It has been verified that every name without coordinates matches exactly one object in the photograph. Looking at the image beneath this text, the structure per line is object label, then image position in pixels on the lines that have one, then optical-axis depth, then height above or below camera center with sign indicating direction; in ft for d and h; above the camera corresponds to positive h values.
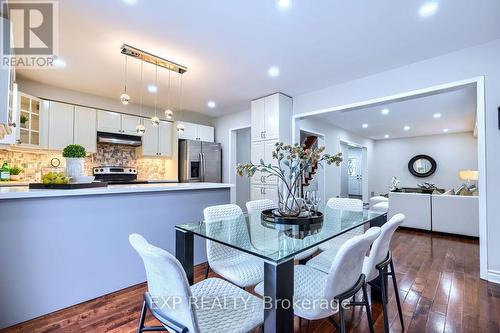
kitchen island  5.70 -2.00
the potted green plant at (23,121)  10.85 +2.23
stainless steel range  14.14 -0.35
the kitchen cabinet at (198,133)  17.08 +2.72
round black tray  5.89 -1.29
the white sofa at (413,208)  14.78 -2.55
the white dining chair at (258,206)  7.87 -1.30
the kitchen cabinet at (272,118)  13.19 +2.91
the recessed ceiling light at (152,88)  12.51 +4.34
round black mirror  25.85 +0.25
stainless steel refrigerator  16.60 +0.54
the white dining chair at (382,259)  4.64 -1.92
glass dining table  3.52 -1.40
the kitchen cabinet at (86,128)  13.03 +2.29
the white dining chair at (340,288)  3.53 -2.00
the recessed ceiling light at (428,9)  6.39 +4.39
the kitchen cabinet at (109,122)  13.82 +2.81
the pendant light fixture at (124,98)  8.23 +2.45
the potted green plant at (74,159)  6.73 +0.29
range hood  13.88 +1.84
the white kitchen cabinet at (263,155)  13.55 +0.78
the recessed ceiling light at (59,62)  9.53 +4.40
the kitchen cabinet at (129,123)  14.75 +2.87
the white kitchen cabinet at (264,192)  13.43 -1.37
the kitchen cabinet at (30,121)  10.92 +2.30
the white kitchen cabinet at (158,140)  15.70 +1.98
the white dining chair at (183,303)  2.94 -2.08
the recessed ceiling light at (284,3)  6.24 +4.38
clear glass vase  6.36 -0.95
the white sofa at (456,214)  13.12 -2.65
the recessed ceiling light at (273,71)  10.27 +4.32
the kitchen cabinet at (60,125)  12.22 +2.32
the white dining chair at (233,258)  5.30 -2.32
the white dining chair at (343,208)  7.68 -1.40
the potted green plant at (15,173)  11.45 -0.18
